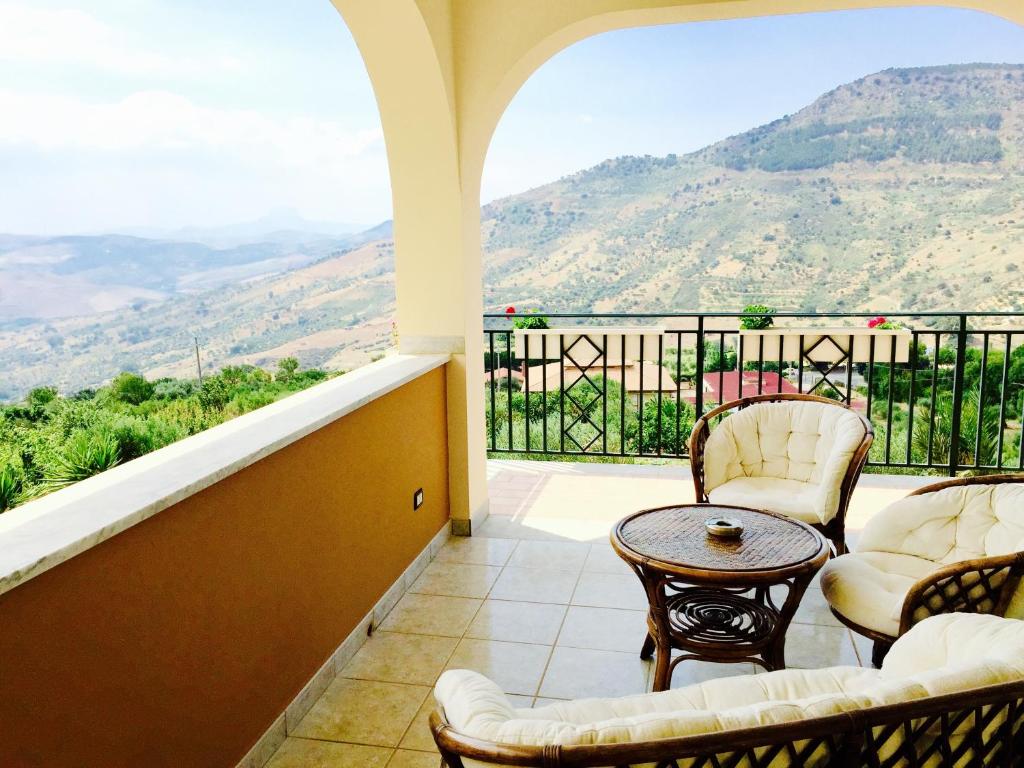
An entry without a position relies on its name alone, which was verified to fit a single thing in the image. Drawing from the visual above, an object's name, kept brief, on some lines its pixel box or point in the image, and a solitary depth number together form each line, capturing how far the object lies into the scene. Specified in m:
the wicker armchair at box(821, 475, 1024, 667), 2.13
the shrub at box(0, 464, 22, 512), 2.47
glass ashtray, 2.60
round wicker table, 2.37
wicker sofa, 1.12
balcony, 1.66
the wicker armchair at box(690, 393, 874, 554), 3.27
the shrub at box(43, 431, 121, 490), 2.70
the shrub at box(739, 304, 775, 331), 5.24
